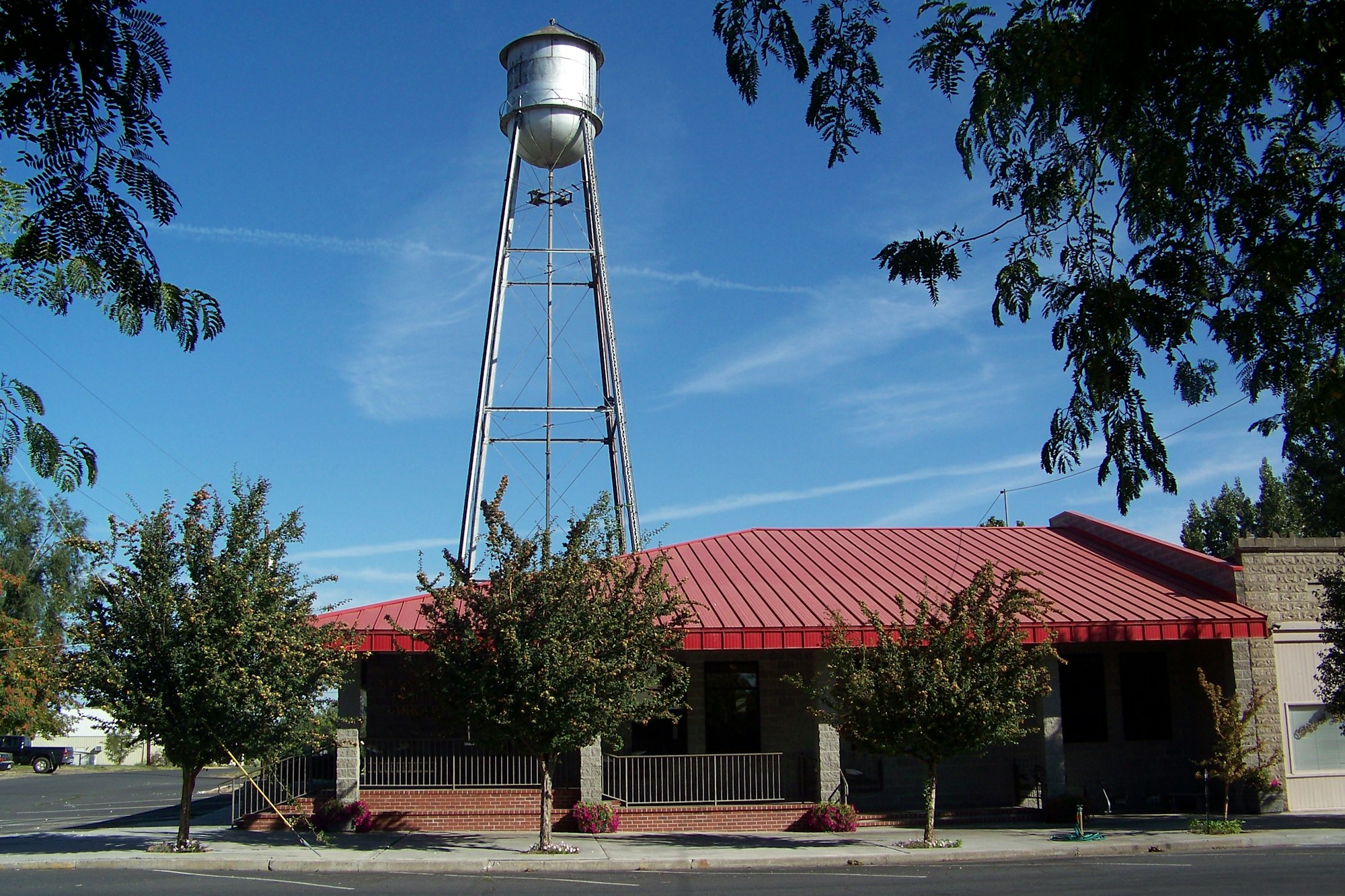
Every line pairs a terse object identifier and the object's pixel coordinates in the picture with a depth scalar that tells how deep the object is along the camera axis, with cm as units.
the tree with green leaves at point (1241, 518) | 4803
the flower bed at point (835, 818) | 2019
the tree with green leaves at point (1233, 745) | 1917
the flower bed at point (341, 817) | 2016
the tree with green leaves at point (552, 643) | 1716
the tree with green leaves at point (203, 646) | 1717
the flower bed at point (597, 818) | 2016
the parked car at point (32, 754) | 4988
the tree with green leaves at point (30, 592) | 4581
